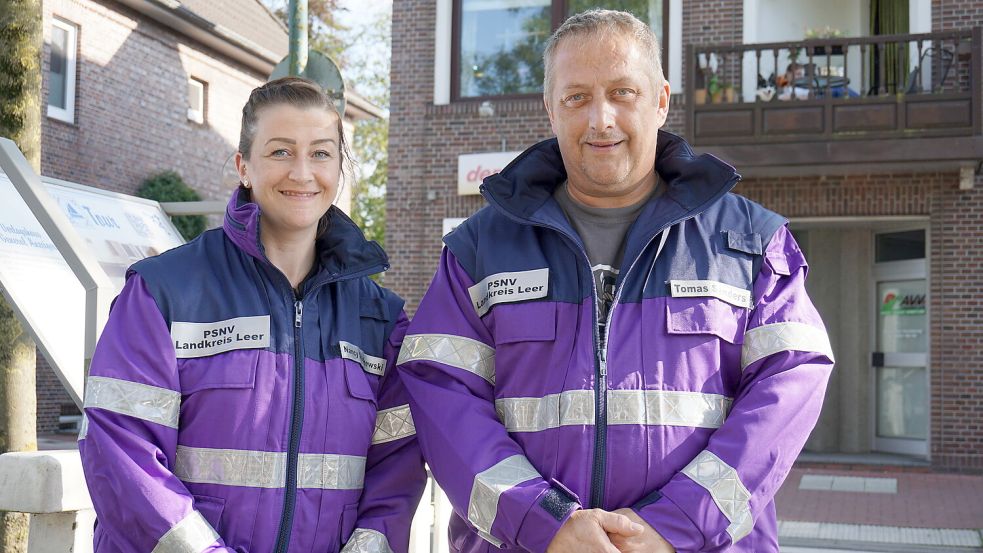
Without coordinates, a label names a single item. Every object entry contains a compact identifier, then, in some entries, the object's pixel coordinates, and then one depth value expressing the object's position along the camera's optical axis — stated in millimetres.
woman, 2604
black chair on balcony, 13336
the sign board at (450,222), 15352
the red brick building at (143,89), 17062
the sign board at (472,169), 15234
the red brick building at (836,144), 13344
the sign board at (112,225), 4527
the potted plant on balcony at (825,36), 13866
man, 2645
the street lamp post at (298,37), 6176
